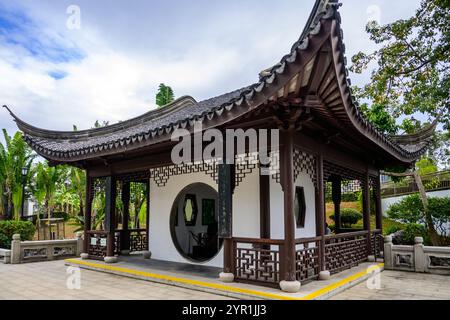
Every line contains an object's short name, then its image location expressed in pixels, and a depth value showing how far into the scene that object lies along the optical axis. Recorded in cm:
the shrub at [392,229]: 1302
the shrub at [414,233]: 964
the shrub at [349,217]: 1642
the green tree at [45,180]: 1262
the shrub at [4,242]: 999
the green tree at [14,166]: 1204
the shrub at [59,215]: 1774
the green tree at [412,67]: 862
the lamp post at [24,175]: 1131
